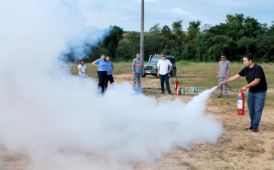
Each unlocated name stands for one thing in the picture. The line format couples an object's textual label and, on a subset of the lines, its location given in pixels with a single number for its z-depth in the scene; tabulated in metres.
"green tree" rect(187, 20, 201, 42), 73.94
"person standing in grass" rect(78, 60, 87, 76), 11.08
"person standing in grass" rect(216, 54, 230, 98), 11.81
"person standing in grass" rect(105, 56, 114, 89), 12.43
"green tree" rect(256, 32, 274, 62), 53.09
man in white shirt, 13.32
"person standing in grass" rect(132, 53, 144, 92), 13.99
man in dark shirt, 6.73
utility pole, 18.05
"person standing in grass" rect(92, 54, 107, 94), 11.30
